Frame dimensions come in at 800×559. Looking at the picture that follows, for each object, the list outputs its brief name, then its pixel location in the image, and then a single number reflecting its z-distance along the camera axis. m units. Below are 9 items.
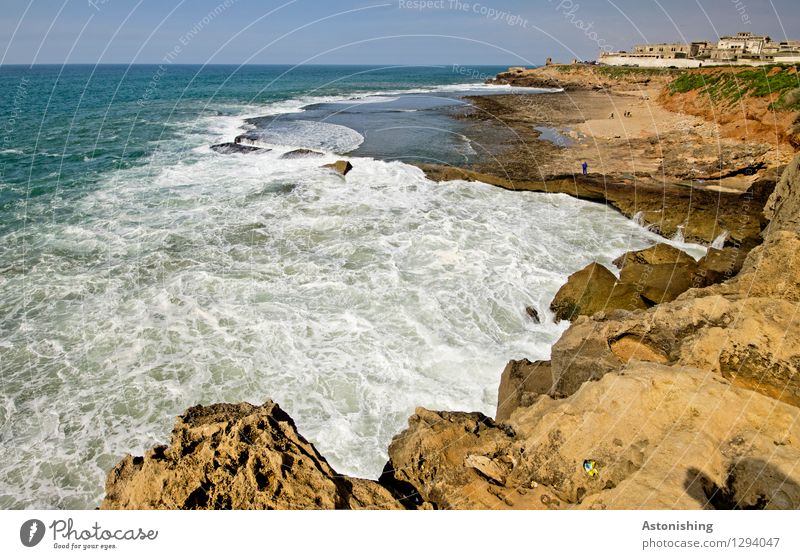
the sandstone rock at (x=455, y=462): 5.07
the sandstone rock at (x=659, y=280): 11.65
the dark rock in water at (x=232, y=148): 32.25
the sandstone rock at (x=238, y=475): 4.67
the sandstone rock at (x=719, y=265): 12.06
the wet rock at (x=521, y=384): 7.88
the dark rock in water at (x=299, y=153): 30.47
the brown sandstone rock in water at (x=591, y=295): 11.66
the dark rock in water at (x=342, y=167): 26.38
